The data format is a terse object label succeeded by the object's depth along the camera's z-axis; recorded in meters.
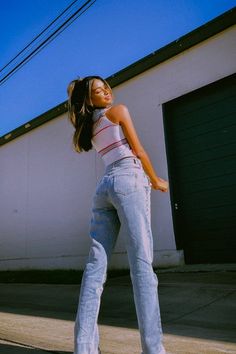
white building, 6.40
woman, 1.66
